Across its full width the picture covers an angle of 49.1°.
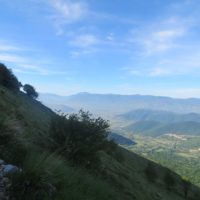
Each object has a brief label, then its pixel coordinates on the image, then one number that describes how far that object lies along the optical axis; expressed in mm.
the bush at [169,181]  44668
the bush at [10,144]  5682
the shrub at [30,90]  64523
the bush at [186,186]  47053
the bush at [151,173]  42268
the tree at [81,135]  13370
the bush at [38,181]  4367
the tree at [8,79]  44169
